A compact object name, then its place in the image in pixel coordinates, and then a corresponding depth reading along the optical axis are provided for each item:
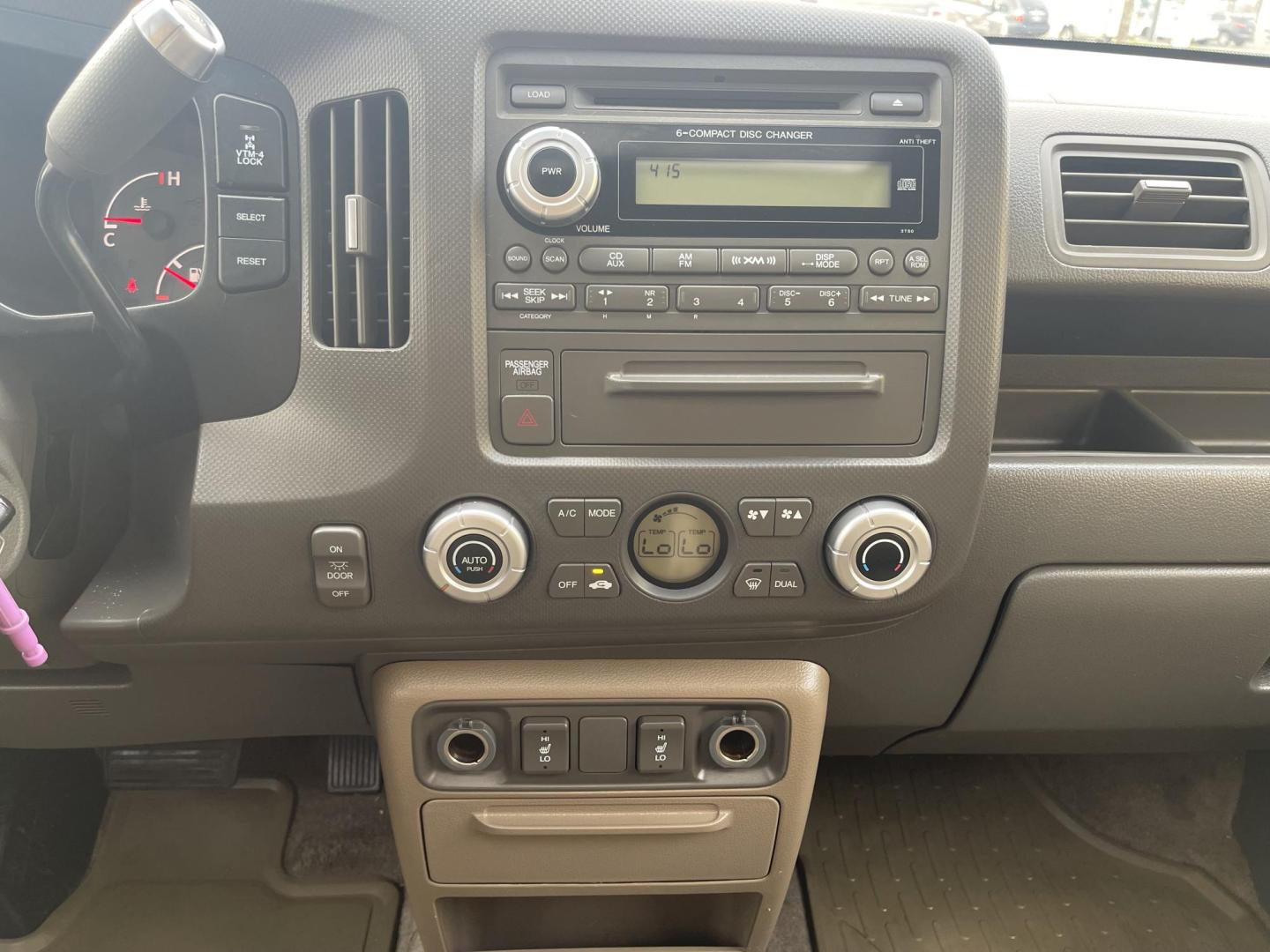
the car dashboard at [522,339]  0.65
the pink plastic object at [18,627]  0.58
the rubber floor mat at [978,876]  1.18
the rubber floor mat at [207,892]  1.18
